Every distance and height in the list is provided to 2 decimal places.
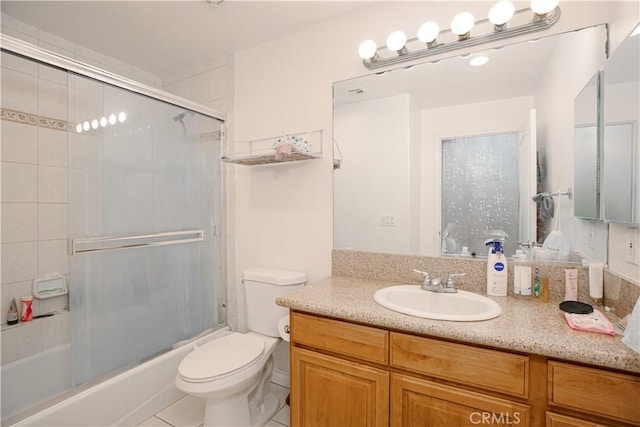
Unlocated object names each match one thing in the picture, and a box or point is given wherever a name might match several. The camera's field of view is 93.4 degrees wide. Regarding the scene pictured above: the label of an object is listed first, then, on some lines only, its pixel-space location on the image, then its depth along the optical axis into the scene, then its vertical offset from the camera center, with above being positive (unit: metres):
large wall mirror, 1.37 +0.33
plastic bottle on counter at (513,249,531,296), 1.33 -0.31
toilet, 1.41 -0.76
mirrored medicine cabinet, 0.96 +0.26
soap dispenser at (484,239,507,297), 1.36 -0.28
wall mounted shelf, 1.76 +0.40
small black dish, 1.08 -0.35
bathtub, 1.42 -0.96
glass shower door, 1.62 -0.08
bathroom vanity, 0.87 -0.54
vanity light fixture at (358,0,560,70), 1.32 +0.85
